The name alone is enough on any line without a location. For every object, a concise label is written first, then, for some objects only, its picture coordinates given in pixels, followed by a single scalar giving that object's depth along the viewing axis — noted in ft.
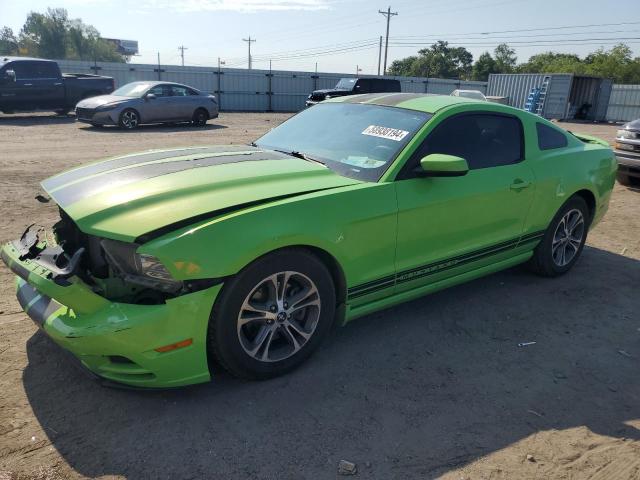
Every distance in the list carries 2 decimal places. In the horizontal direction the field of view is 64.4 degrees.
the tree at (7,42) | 263.70
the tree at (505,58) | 307.58
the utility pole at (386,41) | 170.33
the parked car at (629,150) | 28.43
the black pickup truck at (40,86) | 50.60
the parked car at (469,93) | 66.42
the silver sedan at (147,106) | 47.75
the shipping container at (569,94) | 93.09
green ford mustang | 8.32
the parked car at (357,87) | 63.62
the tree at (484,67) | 296.10
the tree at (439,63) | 297.12
